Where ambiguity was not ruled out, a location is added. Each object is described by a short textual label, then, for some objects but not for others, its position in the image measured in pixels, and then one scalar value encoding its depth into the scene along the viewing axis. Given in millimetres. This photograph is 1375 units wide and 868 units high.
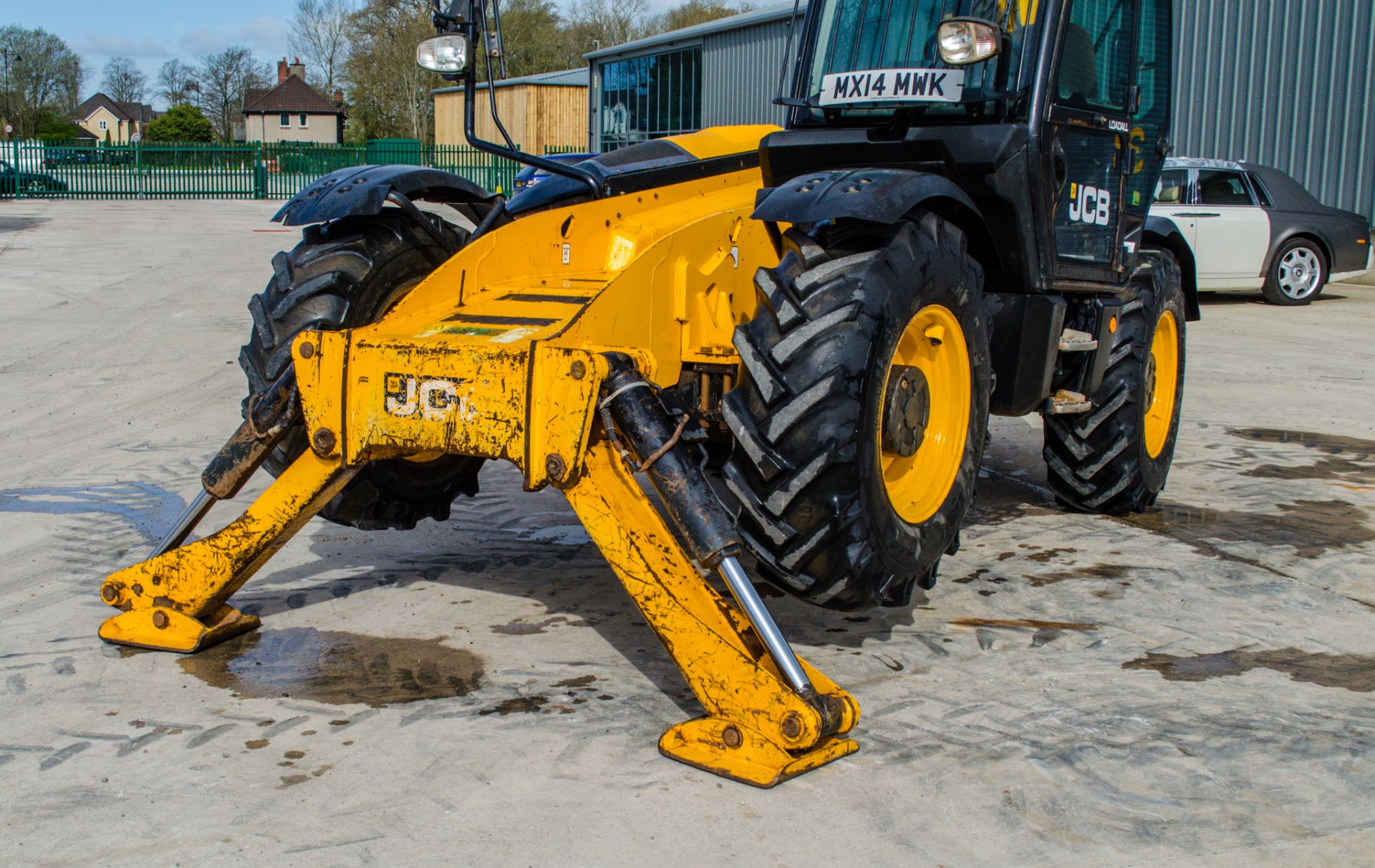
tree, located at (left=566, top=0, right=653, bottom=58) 65625
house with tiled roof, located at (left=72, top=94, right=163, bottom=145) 120750
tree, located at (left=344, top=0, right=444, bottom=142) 64562
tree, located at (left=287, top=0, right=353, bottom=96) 75125
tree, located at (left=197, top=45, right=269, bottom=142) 87438
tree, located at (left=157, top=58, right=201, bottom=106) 89688
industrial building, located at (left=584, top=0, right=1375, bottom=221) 18891
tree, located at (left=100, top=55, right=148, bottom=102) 101750
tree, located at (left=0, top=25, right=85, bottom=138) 80875
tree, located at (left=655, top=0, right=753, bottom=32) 60219
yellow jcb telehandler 3891
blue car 10695
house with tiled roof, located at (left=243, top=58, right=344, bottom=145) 90250
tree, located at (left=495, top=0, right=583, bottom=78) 65625
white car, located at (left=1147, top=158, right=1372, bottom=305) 16250
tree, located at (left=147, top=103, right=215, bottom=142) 74562
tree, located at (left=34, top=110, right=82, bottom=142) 74906
